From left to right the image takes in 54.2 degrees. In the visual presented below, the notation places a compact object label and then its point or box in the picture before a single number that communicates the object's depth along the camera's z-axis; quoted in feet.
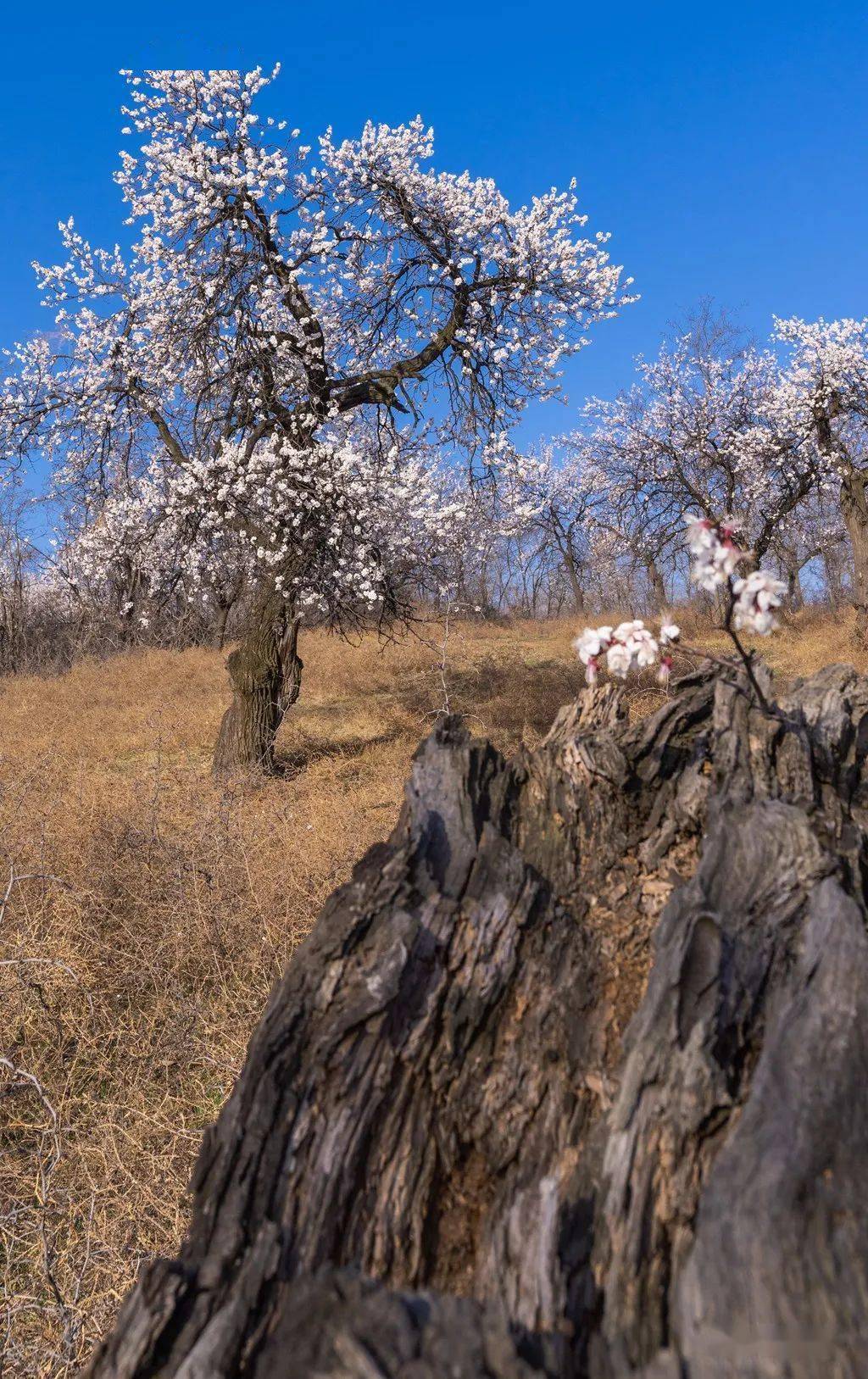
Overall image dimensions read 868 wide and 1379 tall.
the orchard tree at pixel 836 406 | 59.36
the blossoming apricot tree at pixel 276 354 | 32.42
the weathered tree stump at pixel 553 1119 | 4.22
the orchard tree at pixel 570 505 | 91.45
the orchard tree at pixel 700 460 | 68.03
